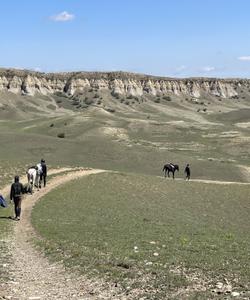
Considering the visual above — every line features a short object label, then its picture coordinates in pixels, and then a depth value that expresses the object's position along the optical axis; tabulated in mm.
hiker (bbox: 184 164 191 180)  56772
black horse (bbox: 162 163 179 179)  58312
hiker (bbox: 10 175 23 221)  29094
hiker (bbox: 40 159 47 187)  42125
